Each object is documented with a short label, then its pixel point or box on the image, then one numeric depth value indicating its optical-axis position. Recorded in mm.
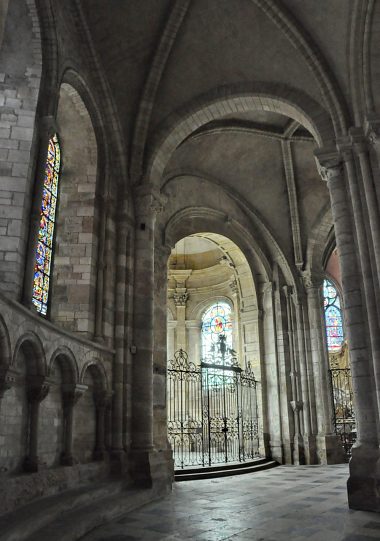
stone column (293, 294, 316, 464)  15023
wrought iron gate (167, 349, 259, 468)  14888
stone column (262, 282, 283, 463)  15523
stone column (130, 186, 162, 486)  9414
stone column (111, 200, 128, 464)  9211
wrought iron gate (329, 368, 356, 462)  16625
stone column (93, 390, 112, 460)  8970
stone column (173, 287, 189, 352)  21383
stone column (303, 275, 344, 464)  15070
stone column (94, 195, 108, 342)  9375
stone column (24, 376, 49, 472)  6777
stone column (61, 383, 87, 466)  7824
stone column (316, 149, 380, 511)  7352
